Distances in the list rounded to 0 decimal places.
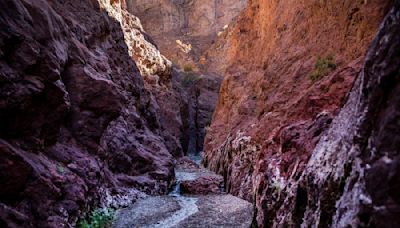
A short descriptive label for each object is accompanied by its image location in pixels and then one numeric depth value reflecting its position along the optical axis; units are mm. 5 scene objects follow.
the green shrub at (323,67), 10141
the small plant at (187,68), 61316
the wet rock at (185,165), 24875
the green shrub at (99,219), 7691
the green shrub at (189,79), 54031
